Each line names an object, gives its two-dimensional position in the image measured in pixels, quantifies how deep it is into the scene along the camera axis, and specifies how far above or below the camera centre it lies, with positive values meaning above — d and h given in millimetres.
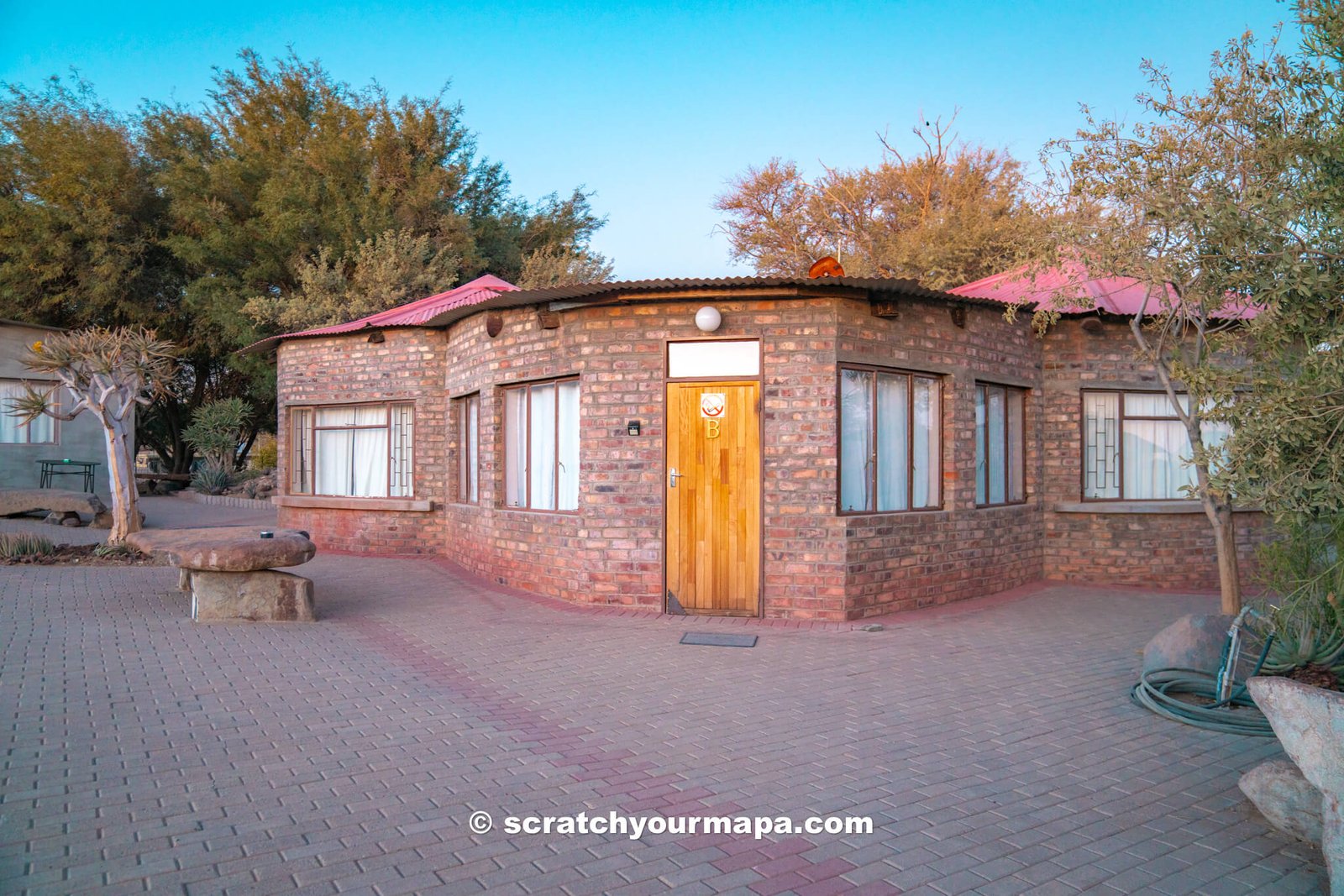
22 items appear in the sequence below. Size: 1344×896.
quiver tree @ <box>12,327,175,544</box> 12148 +1067
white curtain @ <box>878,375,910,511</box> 9461 +137
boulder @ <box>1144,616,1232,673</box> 6105 -1310
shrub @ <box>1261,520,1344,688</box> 5289 -950
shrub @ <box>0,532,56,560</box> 11805 -1231
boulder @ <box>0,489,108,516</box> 16375 -879
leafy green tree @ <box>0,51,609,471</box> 22484 +6074
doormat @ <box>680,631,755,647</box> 7707 -1610
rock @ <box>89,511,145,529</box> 16609 -1248
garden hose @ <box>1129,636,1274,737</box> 5320 -1571
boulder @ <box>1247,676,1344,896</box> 3309 -1093
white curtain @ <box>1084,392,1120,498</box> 11445 +135
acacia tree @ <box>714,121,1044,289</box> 21859 +6859
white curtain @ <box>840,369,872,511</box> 9109 +172
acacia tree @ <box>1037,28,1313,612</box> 4562 +1609
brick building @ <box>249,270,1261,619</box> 8781 +58
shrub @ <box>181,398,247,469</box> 24469 +681
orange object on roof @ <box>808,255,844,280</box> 9820 +2053
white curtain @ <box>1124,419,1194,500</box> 11539 -47
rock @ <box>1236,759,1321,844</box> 3758 -1475
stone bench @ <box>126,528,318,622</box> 8023 -1155
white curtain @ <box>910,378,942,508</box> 9805 +113
